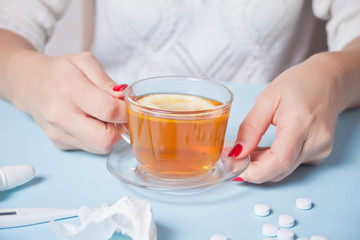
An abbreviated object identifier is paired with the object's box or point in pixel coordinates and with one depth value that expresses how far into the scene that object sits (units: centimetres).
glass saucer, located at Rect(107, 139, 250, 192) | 57
